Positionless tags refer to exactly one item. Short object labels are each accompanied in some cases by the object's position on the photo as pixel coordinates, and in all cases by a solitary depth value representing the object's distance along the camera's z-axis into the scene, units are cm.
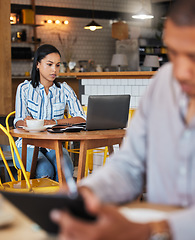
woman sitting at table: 372
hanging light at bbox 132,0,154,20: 1000
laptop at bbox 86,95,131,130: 312
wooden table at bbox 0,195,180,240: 92
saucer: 322
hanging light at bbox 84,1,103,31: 1157
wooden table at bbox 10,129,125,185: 302
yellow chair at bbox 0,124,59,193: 304
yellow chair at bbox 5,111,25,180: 342
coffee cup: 321
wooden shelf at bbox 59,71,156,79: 555
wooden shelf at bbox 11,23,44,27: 1225
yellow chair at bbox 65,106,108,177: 502
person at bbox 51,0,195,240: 89
